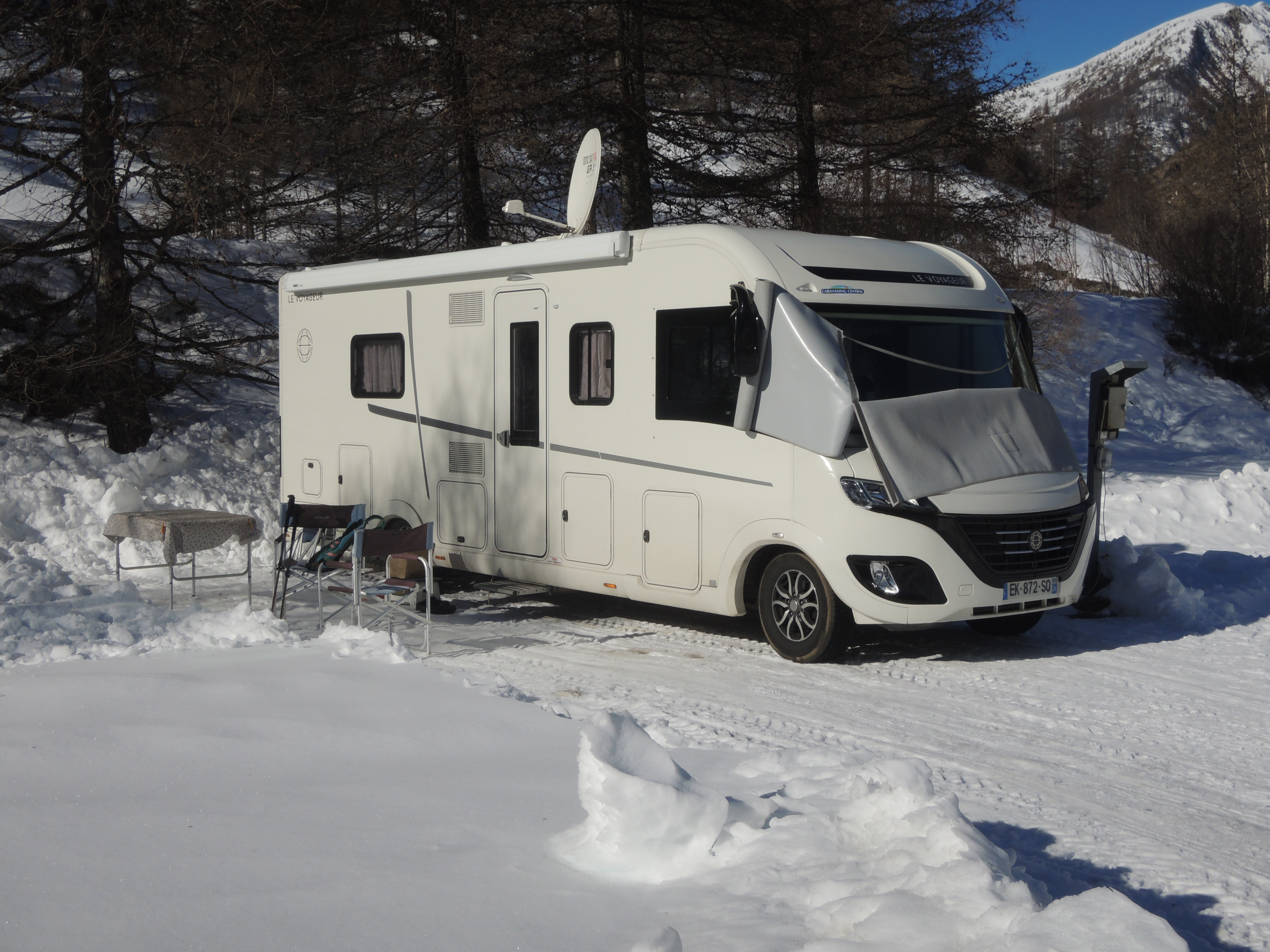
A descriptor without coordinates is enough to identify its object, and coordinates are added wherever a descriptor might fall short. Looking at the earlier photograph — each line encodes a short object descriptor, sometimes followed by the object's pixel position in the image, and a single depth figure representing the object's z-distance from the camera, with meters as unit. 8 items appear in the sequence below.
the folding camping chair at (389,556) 8.02
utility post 9.15
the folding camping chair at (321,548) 8.80
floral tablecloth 9.41
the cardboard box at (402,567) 9.63
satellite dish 10.48
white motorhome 7.63
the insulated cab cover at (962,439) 7.60
